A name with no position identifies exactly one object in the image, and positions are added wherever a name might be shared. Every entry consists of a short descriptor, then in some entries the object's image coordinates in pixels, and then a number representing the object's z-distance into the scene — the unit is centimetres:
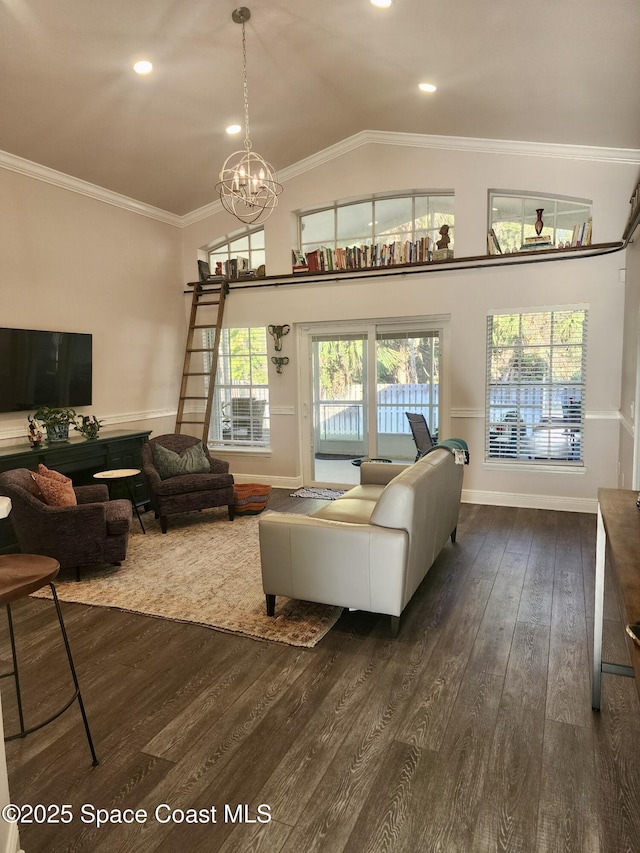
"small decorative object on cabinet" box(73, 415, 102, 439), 532
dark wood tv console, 441
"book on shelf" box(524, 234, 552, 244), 548
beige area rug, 326
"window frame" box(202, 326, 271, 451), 706
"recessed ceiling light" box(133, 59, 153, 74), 403
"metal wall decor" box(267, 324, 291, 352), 671
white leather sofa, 299
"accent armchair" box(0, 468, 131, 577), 383
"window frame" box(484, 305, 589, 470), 550
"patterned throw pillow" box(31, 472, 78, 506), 402
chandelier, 360
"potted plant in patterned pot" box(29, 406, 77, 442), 499
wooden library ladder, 688
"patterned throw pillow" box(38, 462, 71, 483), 420
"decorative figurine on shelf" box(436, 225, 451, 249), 591
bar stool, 176
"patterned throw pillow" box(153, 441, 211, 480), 539
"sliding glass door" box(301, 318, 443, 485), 623
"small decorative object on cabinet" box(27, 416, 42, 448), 488
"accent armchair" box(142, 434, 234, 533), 508
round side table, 481
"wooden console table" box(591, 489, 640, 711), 139
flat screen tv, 480
